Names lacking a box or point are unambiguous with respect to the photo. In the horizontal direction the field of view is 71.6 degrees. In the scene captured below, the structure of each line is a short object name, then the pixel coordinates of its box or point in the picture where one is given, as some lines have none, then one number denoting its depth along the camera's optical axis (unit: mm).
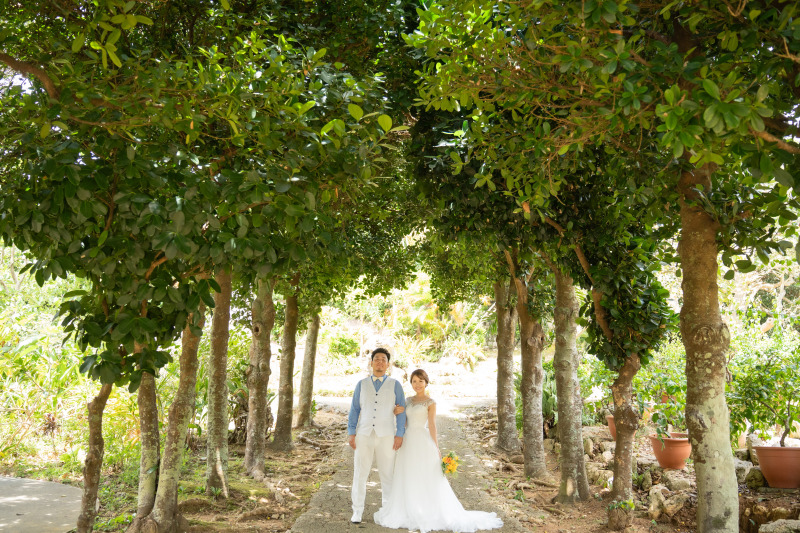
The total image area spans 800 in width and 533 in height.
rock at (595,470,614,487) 7453
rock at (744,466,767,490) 6344
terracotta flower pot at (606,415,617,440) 9030
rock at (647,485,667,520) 5939
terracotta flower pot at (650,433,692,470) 7176
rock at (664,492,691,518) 5895
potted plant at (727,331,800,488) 6082
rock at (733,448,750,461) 7257
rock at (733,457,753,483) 6484
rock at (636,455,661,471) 7724
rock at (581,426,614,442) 9945
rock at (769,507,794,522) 5190
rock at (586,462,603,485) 7824
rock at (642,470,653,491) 7273
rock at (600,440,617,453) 9382
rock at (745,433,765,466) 7029
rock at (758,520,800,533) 4594
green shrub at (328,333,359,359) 25516
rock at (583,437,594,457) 9336
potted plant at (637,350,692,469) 6824
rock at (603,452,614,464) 8586
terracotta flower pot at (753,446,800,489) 6023
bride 6098
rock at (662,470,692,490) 6551
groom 6543
